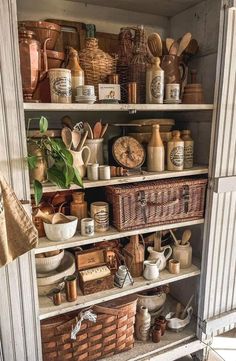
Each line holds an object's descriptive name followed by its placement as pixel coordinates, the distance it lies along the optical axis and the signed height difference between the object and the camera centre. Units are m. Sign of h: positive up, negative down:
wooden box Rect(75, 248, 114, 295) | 1.26 -0.73
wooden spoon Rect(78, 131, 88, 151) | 1.14 -0.13
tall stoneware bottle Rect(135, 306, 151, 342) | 1.44 -1.09
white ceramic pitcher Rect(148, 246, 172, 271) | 1.44 -0.74
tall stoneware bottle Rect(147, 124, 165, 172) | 1.27 -0.19
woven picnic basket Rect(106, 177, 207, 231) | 1.24 -0.41
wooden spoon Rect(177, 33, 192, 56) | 1.26 +0.31
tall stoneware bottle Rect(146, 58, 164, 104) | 1.20 +0.12
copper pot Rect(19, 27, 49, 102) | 0.98 +0.17
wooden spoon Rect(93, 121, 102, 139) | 1.21 -0.08
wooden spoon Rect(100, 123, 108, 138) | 1.23 -0.09
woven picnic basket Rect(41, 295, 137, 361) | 1.22 -1.01
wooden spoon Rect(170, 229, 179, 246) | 1.51 -0.68
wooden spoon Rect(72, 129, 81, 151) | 1.14 -0.11
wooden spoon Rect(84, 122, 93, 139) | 1.18 -0.08
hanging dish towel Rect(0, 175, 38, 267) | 0.93 -0.40
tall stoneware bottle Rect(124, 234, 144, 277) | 1.39 -0.71
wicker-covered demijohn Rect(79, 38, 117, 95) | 1.15 +0.19
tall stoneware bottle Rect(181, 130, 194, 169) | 1.35 -0.18
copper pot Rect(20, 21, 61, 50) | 1.06 +0.31
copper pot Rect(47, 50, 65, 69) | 1.10 +0.20
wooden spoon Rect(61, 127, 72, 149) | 1.13 -0.10
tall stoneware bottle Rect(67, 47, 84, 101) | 1.10 +0.16
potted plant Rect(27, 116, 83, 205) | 1.00 -0.19
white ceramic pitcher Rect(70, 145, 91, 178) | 1.13 -0.20
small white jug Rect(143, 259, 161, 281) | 1.37 -0.77
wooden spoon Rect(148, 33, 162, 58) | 1.26 +0.30
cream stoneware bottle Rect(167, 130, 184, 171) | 1.30 -0.19
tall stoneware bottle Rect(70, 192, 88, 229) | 1.27 -0.43
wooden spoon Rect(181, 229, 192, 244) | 1.46 -0.64
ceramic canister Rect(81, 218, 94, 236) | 1.20 -0.49
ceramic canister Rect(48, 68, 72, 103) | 1.03 +0.09
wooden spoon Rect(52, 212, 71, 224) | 1.19 -0.46
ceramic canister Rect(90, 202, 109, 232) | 1.25 -0.46
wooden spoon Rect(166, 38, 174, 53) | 1.28 +0.30
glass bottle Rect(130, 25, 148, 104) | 1.24 +0.21
